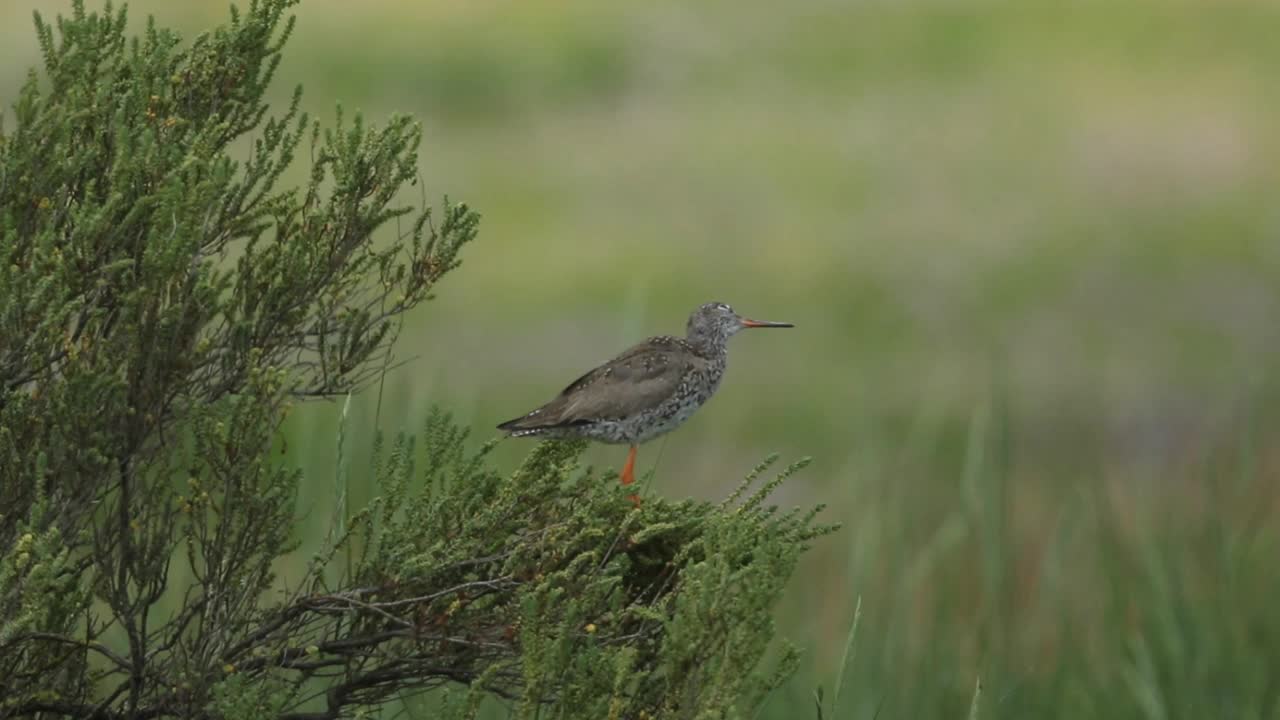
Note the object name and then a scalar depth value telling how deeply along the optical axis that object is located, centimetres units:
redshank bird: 1364
